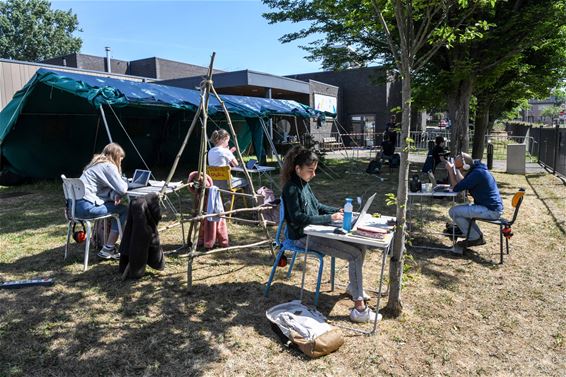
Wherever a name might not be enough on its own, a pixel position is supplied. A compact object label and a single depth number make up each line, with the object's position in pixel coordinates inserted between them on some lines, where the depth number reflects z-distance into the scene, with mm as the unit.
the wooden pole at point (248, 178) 4992
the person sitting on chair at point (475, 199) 5062
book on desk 3317
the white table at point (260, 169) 8638
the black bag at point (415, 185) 5834
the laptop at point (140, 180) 5746
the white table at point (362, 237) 3211
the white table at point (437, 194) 5400
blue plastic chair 3732
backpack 2979
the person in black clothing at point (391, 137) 14438
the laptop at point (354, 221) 3575
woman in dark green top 3553
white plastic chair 4574
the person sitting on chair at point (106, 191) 4626
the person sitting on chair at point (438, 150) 10254
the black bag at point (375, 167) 13258
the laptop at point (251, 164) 9106
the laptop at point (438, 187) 5759
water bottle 3393
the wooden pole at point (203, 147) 4311
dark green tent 8862
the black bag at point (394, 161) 13719
